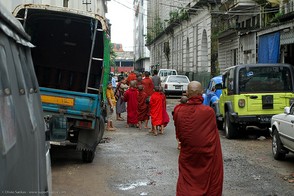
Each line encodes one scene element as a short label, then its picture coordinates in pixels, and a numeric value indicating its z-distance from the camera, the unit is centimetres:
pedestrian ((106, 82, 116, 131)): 1547
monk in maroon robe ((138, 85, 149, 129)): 1581
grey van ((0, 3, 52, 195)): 255
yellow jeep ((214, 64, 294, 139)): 1256
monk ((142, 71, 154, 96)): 1758
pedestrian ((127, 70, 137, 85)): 2007
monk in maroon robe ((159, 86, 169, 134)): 1389
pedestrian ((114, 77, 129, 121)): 1766
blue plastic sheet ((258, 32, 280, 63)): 2169
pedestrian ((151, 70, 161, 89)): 2097
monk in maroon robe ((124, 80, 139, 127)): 1585
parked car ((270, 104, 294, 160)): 877
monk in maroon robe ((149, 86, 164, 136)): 1381
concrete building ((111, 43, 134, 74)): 11984
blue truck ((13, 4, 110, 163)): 878
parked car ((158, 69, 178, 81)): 3931
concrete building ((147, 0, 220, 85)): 3632
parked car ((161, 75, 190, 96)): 3120
